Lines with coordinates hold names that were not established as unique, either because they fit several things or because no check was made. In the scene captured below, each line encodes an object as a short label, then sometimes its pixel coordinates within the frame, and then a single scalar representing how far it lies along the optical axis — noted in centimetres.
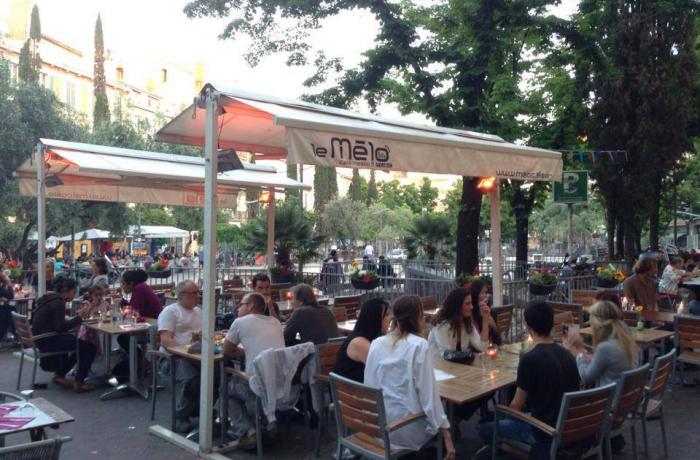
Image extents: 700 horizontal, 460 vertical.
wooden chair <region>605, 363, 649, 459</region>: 398
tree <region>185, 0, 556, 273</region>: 1231
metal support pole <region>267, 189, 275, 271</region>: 1250
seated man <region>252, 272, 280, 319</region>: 729
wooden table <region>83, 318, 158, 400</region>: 672
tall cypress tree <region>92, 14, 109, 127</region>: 4338
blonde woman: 448
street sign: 1427
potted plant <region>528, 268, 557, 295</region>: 1012
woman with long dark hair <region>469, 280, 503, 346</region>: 597
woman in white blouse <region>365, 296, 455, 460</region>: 371
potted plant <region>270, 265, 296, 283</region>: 1319
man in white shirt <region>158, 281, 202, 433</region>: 560
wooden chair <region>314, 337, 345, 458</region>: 492
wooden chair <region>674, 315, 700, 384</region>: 641
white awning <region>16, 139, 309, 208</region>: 834
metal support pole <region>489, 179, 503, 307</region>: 837
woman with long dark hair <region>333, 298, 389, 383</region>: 433
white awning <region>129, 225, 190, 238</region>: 3612
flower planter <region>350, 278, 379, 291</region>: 1116
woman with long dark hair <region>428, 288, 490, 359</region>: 532
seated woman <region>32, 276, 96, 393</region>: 702
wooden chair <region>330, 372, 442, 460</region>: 362
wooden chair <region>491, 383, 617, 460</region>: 357
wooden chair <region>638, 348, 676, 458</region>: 439
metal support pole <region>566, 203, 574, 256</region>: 1615
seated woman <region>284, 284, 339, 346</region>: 567
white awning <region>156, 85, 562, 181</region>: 483
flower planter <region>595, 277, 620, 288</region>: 1079
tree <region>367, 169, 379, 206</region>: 6787
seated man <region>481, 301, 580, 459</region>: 377
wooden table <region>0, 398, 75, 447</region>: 325
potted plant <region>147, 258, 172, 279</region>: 1435
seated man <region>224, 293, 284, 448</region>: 509
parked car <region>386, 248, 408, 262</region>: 2958
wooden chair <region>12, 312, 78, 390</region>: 687
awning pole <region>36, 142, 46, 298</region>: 823
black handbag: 505
